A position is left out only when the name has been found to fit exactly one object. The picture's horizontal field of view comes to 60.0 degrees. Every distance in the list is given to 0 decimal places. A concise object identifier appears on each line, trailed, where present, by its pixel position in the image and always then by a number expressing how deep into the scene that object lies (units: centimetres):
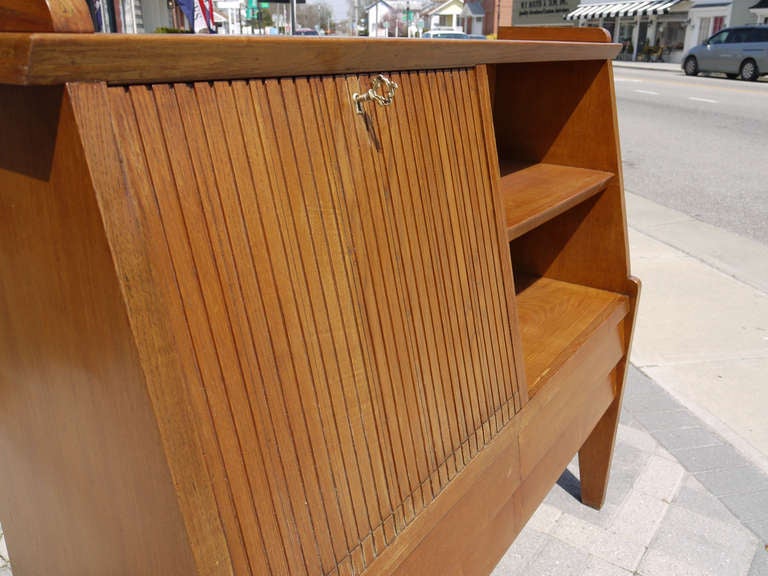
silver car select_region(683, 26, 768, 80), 1764
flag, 1002
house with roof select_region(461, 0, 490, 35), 5053
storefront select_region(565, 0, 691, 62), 3123
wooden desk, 74
